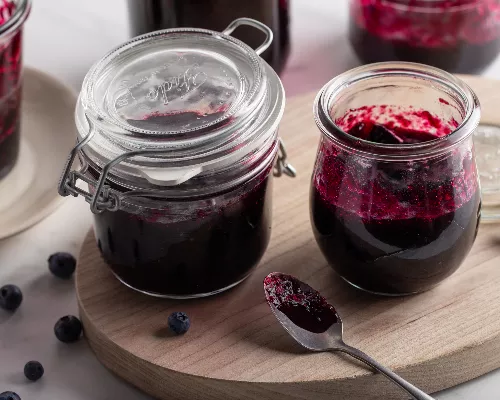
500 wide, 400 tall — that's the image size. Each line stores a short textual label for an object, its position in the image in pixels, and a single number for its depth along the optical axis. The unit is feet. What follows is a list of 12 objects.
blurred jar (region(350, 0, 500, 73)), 2.63
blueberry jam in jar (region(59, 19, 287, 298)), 2.12
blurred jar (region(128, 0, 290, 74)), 2.57
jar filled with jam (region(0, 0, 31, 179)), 2.43
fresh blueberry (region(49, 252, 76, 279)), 2.41
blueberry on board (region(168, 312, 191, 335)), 2.22
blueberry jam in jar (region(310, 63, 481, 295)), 2.13
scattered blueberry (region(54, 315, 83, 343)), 2.31
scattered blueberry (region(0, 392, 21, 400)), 2.21
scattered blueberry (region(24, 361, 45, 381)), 2.27
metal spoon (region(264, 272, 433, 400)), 2.18
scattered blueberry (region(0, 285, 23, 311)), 2.37
